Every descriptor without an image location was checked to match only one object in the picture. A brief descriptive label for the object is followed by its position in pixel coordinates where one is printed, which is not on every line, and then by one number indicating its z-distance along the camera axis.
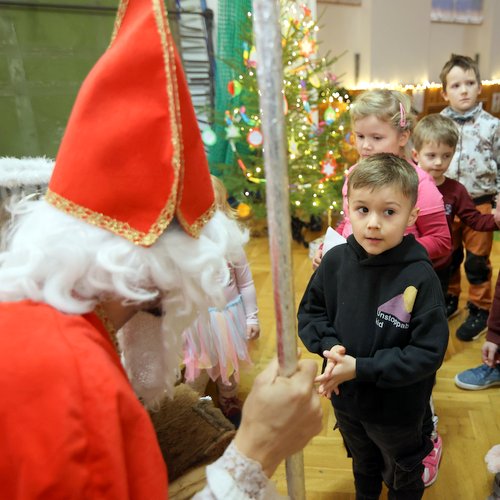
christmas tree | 3.91
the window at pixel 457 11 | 6.98
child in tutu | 2.06
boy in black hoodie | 1.21
